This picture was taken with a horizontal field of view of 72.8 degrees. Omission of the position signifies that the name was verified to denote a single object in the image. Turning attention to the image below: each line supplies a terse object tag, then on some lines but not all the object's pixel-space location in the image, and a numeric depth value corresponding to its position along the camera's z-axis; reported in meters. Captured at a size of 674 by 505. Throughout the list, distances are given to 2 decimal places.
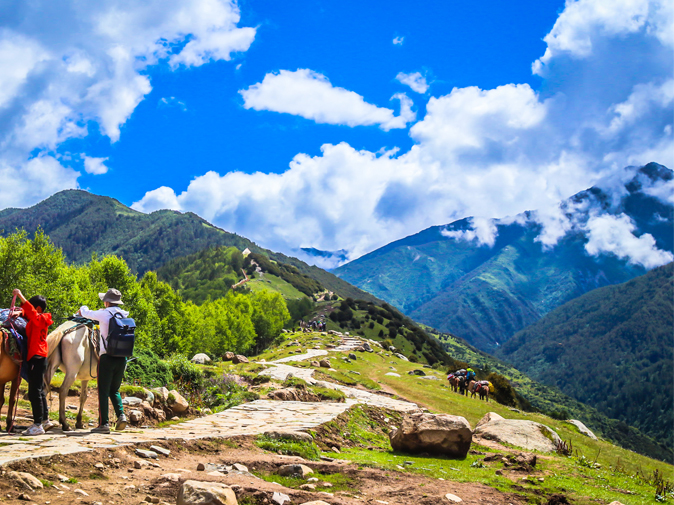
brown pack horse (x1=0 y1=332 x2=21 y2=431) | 9.55
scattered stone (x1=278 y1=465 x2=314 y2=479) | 9.13
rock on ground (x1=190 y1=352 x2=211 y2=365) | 34.03
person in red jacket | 9.63
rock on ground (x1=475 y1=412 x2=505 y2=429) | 22.22
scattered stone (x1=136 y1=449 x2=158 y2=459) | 8.73
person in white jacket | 10.27
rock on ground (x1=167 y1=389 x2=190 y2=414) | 14.96
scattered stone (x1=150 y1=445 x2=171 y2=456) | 9.17
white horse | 10.42
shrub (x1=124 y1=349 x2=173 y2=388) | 16.67
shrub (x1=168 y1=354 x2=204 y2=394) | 18.67
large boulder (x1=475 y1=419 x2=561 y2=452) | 18.45
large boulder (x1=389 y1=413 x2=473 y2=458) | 13.55
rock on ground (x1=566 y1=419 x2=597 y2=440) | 32.23
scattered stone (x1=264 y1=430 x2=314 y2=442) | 12.19
